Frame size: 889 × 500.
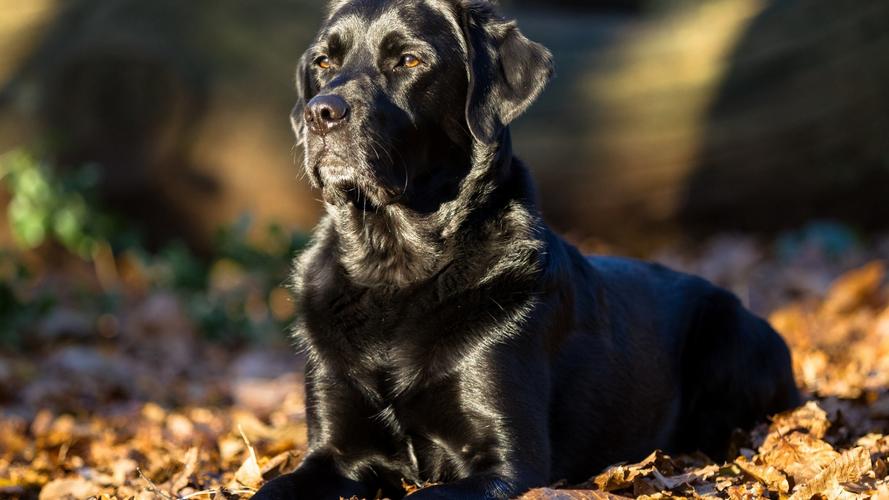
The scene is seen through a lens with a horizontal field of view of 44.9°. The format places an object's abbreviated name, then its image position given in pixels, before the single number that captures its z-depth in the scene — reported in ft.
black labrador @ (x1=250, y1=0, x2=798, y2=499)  12.45
